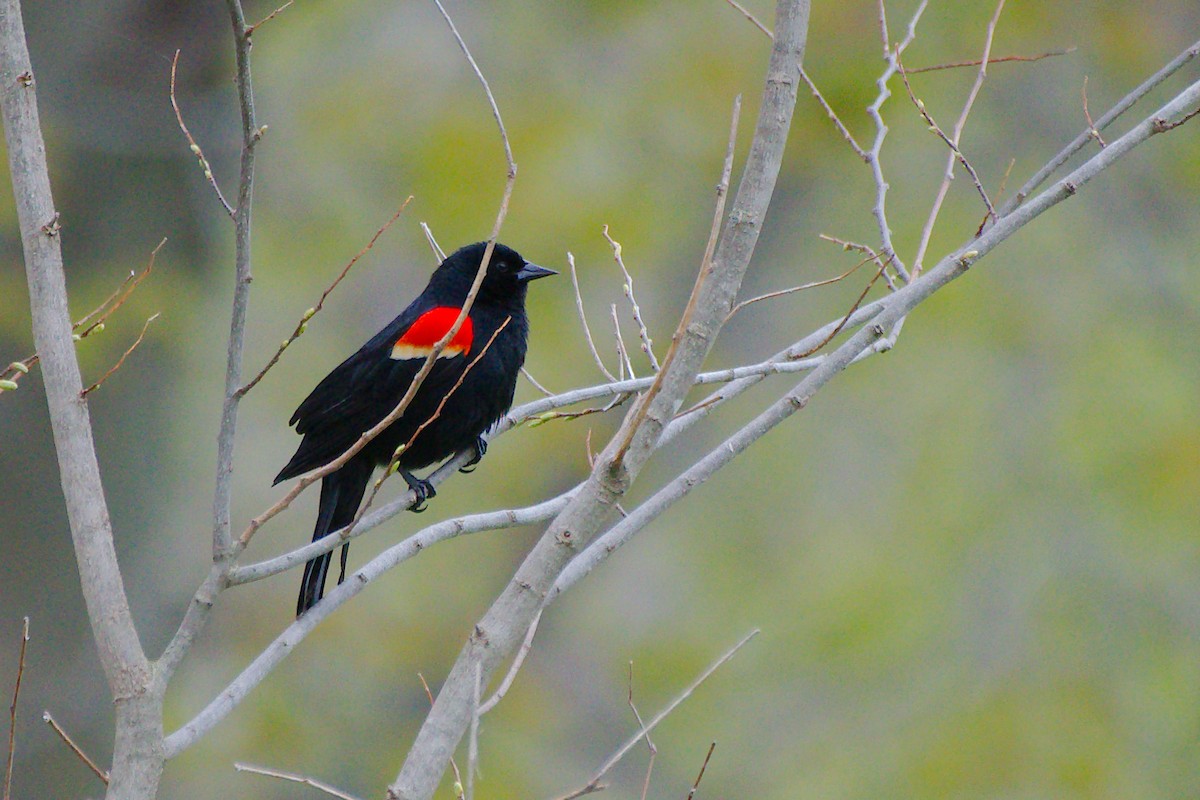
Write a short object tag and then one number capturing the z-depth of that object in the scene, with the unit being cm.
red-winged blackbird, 757
